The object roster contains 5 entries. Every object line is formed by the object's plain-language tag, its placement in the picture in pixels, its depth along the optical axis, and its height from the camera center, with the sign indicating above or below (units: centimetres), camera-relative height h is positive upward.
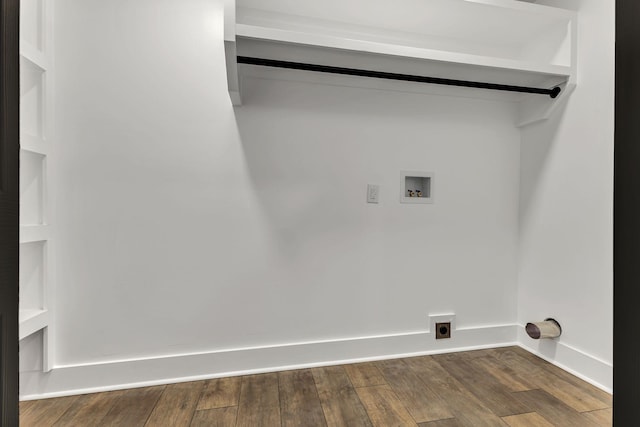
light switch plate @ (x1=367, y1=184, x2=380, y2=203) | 172 +11
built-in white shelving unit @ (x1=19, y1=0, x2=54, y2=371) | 129 +15
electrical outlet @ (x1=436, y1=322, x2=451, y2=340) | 181 -66
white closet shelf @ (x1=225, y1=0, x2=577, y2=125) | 136 +91
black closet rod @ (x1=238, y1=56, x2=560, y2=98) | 132 +62
